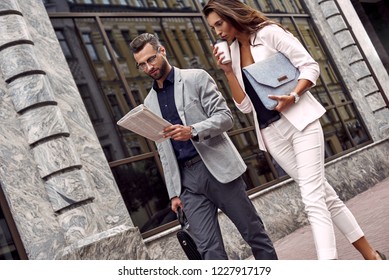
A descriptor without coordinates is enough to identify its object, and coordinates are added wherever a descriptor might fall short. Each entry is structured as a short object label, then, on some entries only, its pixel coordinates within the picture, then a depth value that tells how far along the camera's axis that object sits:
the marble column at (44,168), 6.13
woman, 3.71
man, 4.05
